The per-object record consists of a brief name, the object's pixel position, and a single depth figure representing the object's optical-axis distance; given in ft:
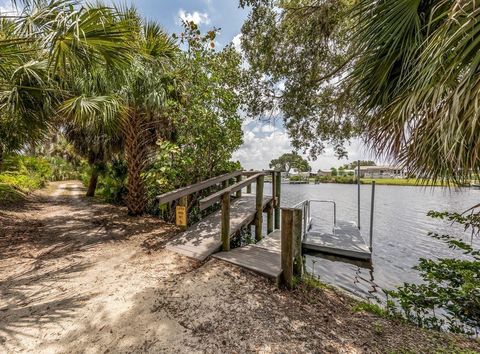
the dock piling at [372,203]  23.28
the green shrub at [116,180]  30.94
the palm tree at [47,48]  10.66
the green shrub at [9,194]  26.99
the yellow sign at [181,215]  13.62
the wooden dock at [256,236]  10.64
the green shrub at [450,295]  10.32
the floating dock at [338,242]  15.71
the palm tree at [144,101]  17.79
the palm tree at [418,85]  5.66
